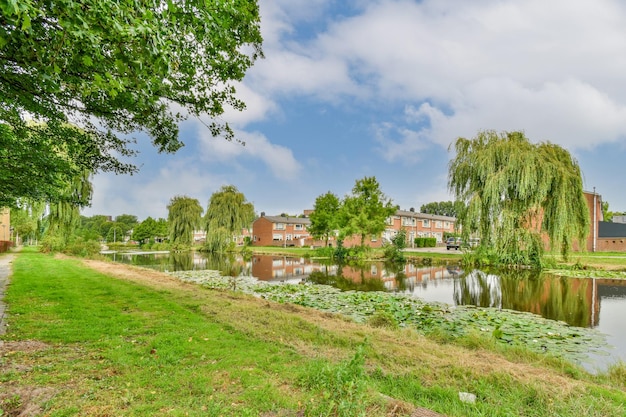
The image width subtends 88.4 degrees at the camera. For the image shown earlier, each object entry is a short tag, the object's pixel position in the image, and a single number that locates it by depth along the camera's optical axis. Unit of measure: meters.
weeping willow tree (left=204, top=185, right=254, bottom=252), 38.25
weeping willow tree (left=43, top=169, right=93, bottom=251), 22.92
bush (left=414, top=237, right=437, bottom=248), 44.59
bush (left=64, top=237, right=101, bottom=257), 25.92
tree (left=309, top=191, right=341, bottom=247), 37.03
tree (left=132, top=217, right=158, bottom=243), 54.41
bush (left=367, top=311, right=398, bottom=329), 7.54
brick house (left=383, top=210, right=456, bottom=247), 52.40
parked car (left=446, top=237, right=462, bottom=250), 38.66
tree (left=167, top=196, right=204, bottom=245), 42.81
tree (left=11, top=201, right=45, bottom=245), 24.32
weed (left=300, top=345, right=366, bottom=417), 2.76
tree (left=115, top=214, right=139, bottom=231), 107.75
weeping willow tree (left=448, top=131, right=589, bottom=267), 18.22
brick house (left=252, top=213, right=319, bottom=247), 55.50
